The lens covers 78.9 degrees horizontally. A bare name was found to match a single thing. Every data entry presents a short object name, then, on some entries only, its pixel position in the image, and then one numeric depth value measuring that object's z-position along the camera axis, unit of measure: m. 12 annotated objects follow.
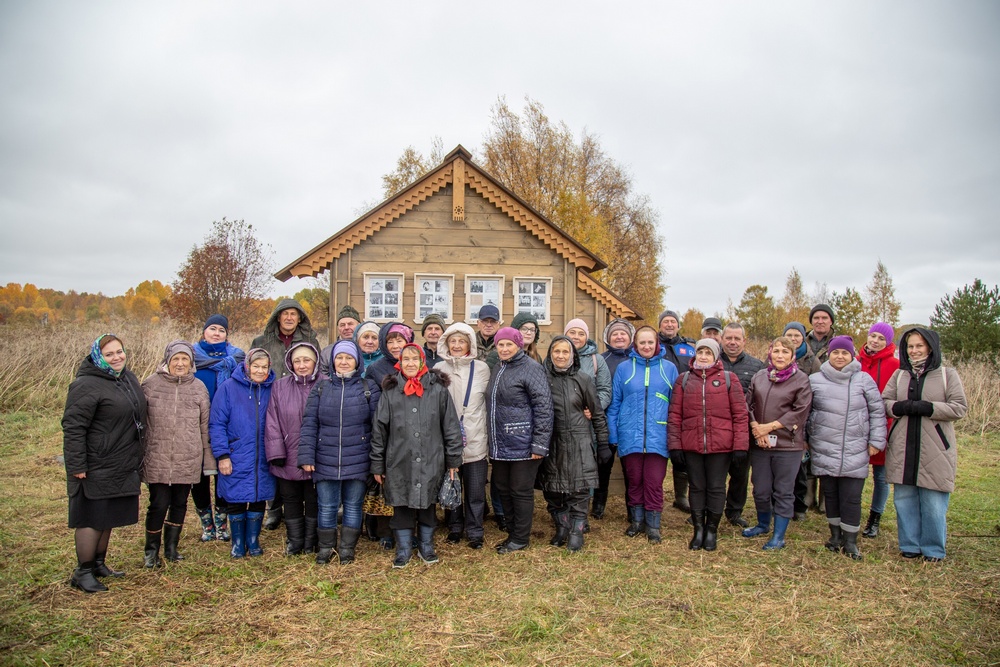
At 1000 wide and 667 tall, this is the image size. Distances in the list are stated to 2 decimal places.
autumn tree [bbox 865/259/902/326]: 32.31
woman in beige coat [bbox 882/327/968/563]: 5.21
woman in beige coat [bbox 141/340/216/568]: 4.96
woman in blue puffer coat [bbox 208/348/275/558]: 5.17
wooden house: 10.25
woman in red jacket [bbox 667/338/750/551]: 5.49
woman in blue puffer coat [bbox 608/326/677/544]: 5.80
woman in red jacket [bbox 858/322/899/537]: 6.07
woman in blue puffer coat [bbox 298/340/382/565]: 5.14
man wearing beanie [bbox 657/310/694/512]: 6.96
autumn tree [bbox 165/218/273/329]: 20.86
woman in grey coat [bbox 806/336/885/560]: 5.43
